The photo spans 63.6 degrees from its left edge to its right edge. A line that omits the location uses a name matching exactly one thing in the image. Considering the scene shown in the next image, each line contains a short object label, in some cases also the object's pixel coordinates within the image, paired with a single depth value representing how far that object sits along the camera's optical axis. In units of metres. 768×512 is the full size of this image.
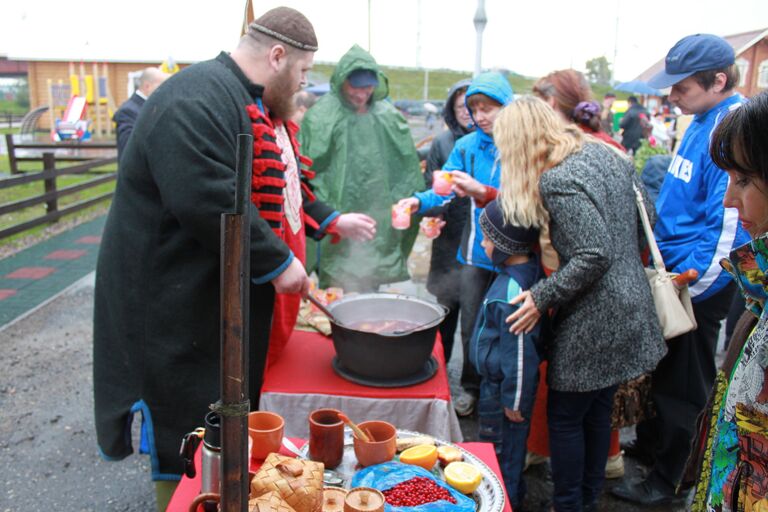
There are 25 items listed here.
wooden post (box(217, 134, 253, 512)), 0.83
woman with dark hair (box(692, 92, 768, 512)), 1.32
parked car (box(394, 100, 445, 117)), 29.01
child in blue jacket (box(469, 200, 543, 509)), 2.39
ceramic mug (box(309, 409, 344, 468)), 1.75
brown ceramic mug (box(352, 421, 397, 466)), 1.74
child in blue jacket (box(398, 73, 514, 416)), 3.30
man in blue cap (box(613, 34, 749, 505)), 2.59
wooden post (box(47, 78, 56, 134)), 21.09
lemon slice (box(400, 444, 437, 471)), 1.75
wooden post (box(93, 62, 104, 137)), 20.70
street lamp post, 7.36
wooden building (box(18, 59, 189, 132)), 22.34
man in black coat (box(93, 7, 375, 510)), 2.06
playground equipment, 18.11
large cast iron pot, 2.32
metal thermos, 1.44
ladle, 2.38
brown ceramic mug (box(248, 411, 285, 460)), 1.74
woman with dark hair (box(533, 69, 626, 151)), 3.27
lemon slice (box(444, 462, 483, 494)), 1.65
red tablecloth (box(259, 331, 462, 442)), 2.35
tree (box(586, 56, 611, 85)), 44.94
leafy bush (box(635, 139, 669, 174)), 7.92
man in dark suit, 5.33
